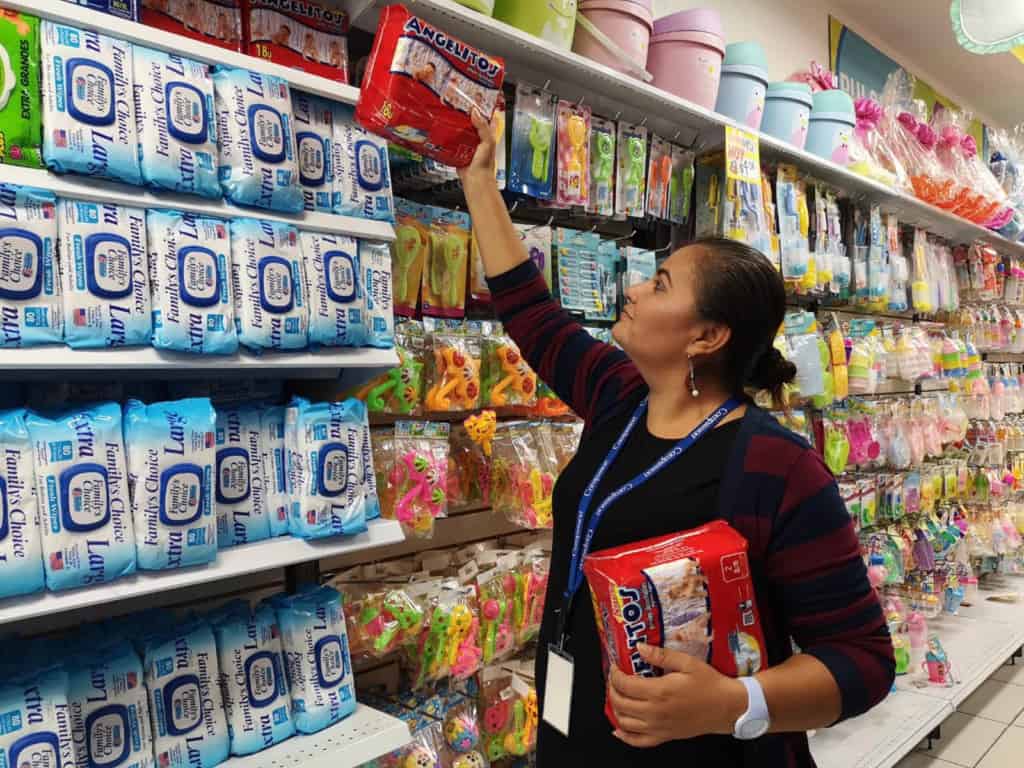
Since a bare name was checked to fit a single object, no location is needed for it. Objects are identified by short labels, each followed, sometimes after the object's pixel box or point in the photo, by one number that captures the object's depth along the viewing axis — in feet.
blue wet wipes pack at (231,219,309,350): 4.39
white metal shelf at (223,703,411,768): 4.49
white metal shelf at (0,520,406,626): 3.59
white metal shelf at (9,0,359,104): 3.69
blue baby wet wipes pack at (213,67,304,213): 4.35
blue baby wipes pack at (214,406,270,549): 4.50
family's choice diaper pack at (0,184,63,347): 3.58
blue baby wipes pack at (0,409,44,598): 3.51
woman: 3.20
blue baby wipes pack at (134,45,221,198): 4.01
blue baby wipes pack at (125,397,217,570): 3.94
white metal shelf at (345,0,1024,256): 5.59
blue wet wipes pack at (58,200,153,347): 3.78
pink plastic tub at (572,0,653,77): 6.92
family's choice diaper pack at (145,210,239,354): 4.07
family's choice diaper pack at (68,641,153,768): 3.95
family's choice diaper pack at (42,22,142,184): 3.70
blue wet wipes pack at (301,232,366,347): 4.72
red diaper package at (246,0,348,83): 4.86
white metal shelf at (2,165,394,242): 3.70
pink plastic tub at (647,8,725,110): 7.75
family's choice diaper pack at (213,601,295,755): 4.53
